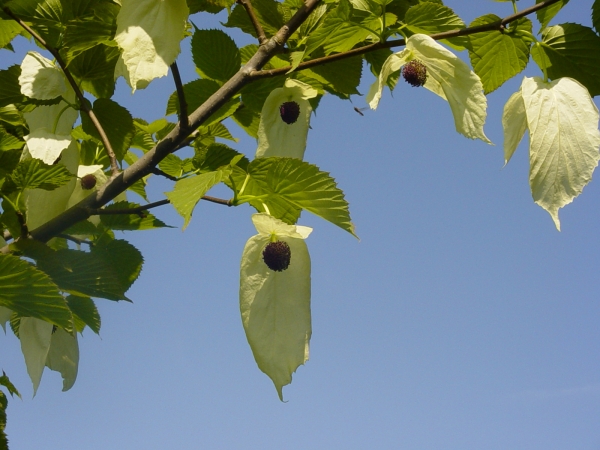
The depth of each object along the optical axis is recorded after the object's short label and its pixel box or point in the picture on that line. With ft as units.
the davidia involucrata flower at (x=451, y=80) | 4.95
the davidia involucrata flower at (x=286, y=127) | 5.30
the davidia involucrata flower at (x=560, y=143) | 4.79
